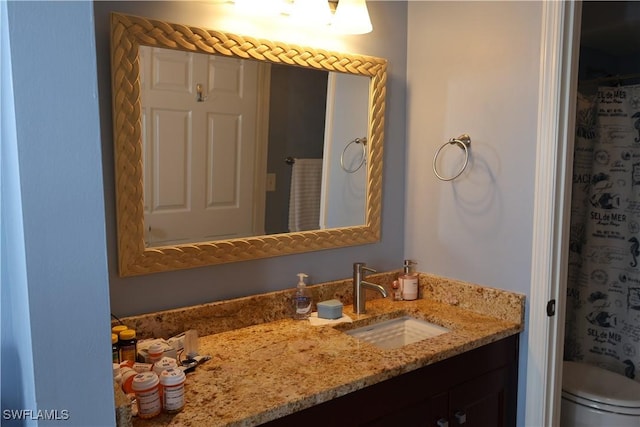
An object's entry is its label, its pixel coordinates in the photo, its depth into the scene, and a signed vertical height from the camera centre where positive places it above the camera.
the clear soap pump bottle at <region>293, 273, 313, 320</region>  1.73 -0.49
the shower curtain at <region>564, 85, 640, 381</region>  2.46 -0.37
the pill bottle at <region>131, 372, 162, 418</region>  1.05 -0.50
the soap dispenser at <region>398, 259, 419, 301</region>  1.99 -0.51
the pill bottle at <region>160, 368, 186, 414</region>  1.08 -0.51
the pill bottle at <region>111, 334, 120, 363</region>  1.25 -0.48
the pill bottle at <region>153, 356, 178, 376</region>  1.18 -0.49
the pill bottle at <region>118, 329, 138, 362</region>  1.27 -0.47
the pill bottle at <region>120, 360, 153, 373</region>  1.19 -0.50
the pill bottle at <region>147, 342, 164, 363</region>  1.28 -0.50
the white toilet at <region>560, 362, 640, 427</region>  2.01 -1.02
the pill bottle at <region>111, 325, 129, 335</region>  1.29 -0.44
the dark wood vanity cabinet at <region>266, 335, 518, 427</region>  1.27 -0.70
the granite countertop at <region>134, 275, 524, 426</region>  1.12 -0.55
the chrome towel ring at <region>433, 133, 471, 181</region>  1.86 +0.06
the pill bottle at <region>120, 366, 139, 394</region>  1.10 -0.49
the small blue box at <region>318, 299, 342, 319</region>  1.72 -0.52
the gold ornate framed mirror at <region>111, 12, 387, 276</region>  1.36 +0.08
